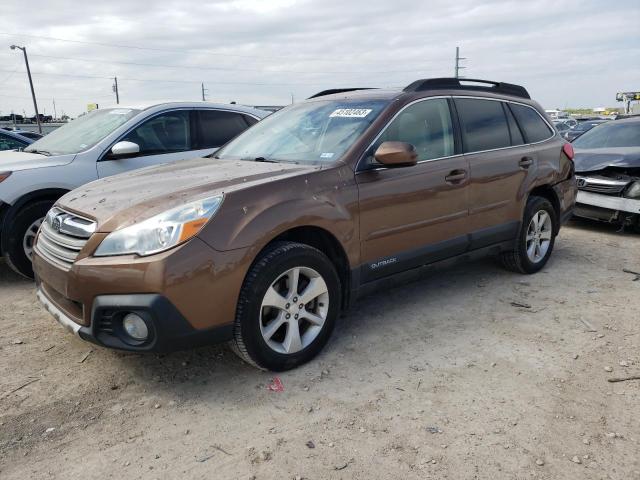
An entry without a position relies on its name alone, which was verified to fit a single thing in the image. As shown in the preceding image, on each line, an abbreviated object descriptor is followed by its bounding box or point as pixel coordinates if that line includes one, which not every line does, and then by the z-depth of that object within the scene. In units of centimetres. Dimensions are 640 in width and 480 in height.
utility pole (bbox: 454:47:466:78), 5378
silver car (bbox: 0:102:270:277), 484
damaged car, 657
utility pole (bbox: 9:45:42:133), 3558
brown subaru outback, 273
